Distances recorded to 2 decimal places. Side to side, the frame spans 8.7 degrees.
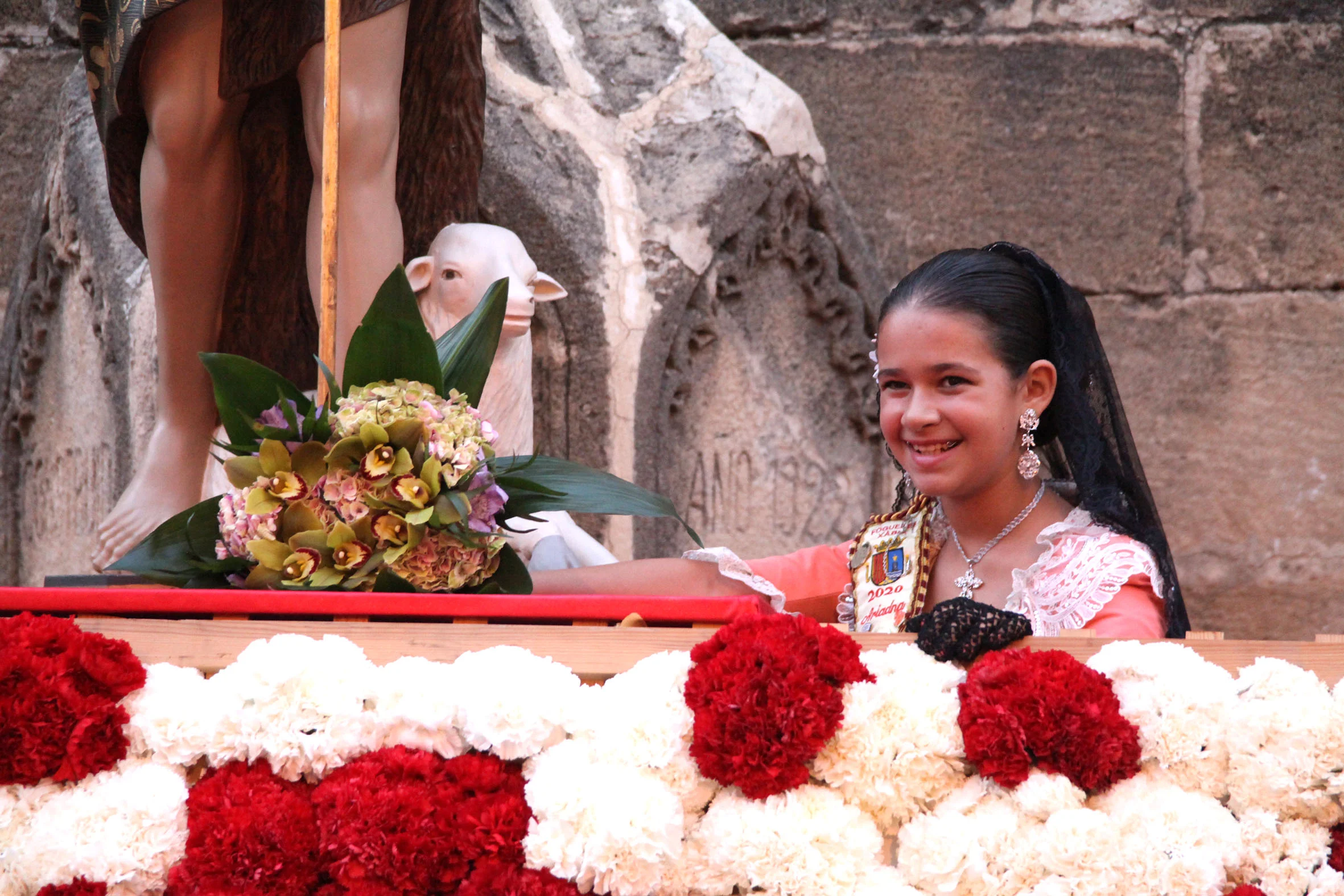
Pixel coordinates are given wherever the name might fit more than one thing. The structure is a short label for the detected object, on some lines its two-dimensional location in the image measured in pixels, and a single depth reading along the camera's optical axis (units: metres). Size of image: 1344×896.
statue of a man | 7.46
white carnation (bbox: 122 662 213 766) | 6.85
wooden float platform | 6.89
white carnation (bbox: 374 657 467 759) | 6.84
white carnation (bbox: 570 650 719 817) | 6.83
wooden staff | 7.27
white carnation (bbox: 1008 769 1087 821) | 6.80
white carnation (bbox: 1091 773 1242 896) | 6.78
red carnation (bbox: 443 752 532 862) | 6.80
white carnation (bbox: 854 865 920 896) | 6.80
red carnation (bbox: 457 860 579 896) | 6.79
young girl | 7.26
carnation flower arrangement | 6.79
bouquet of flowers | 7.00
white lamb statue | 7.64
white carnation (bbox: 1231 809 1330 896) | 6.81
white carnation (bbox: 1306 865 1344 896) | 6.80
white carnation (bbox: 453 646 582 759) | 6.83
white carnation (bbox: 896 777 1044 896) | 6.79
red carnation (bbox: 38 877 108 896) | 6.81
